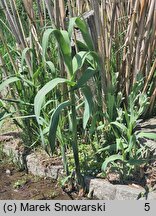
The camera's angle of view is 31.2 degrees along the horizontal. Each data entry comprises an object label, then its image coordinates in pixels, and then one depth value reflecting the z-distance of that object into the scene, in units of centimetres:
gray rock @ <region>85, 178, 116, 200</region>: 162
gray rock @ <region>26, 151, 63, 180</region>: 177
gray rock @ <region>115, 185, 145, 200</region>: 156
